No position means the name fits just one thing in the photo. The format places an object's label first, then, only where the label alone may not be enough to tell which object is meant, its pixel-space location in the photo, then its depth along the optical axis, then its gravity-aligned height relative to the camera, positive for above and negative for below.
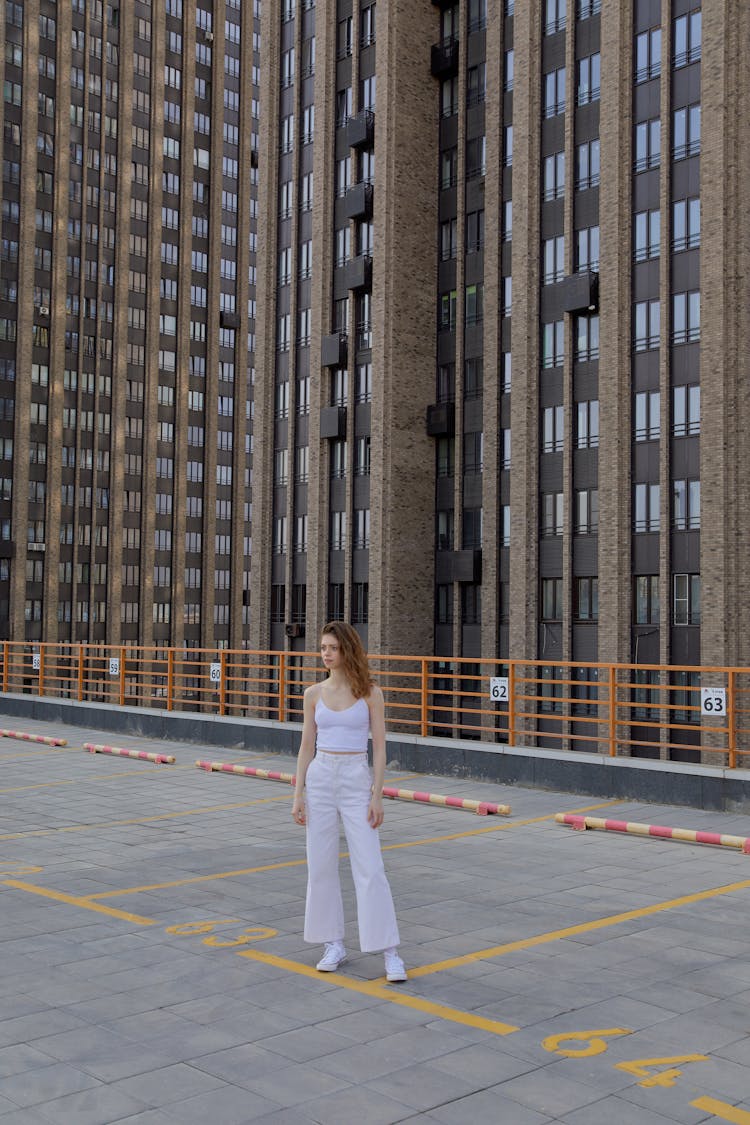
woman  6.78 -0.86
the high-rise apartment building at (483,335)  42.66 +13.42
